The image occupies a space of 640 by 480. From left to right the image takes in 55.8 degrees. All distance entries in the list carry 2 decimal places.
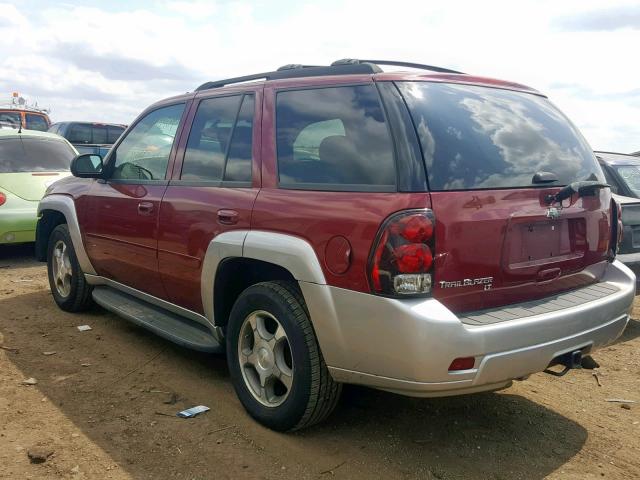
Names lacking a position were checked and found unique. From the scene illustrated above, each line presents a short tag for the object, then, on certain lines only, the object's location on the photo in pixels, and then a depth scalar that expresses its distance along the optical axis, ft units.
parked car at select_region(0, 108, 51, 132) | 57.67
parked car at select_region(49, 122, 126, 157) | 52.70
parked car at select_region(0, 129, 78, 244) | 24.49
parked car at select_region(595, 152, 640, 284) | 17.16
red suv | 8.77
